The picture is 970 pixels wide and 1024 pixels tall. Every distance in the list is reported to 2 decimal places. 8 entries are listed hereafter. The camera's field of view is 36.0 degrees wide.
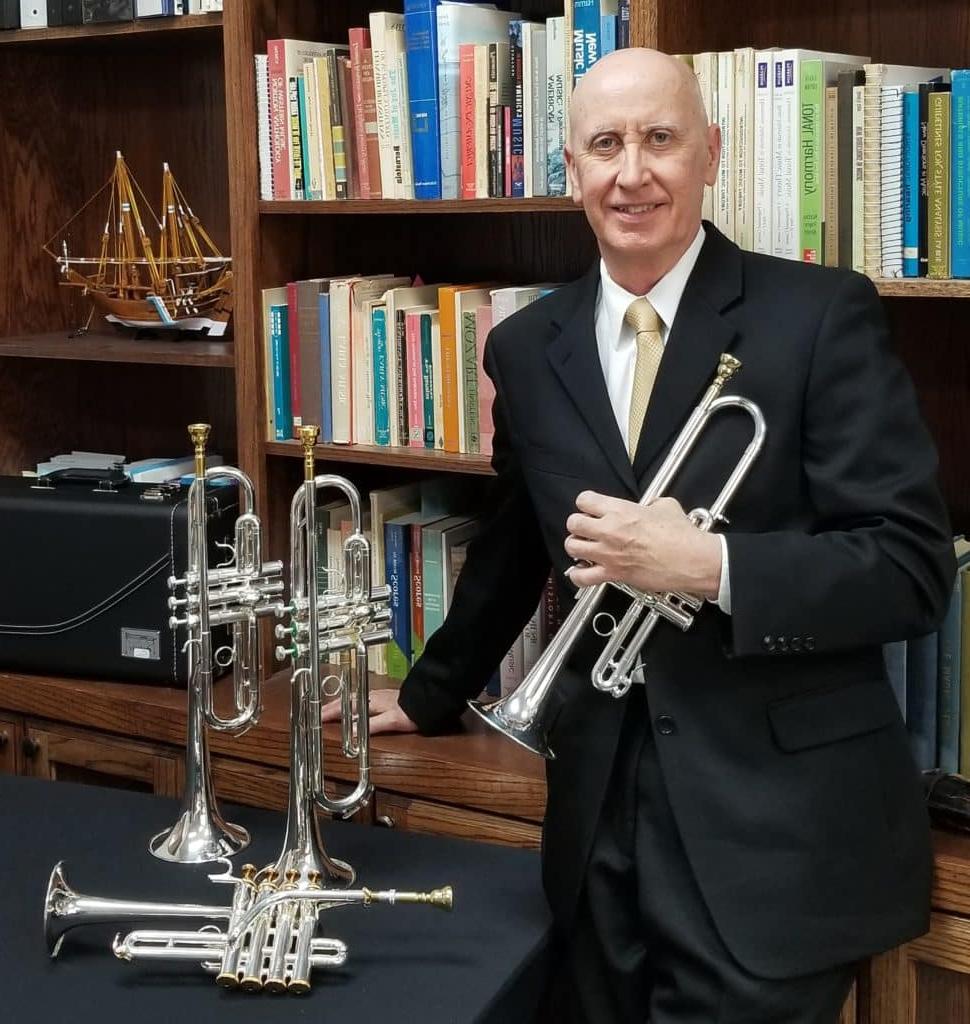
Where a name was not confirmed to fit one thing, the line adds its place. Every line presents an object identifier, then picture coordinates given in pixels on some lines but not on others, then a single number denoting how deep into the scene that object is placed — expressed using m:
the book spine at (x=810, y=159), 1.89
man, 1.55
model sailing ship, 2.69
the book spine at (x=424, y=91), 2.19
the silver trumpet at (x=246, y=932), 1.46
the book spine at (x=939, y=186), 1.83
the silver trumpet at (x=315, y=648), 1.67
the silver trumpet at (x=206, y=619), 1.75
